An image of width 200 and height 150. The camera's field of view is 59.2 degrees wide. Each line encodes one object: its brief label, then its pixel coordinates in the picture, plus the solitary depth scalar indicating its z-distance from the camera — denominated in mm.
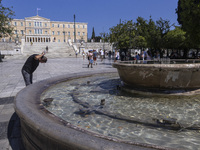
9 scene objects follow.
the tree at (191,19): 12584
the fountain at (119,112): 1830
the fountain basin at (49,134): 1562
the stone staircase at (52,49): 33531
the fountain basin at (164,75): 3262
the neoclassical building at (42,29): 81062
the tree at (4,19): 18391
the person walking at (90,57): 13167
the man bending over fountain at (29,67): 4380
